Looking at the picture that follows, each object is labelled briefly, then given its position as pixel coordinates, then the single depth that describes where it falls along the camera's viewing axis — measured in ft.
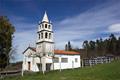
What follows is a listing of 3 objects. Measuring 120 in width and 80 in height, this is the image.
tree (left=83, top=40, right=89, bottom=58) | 169.54
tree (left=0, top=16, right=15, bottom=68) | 49.26
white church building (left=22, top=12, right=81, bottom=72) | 64.39
